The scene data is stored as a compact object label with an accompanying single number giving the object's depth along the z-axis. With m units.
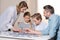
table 1.53
